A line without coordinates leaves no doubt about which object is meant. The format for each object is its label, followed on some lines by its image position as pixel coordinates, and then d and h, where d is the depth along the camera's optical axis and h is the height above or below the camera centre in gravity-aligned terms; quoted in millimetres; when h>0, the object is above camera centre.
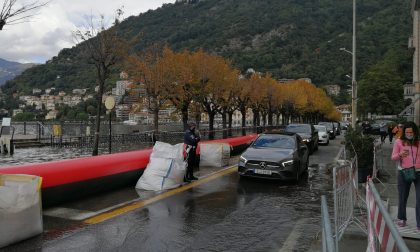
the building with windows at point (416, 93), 26266 +1335
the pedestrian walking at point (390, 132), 30669 -1300
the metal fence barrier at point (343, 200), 5418 -1256
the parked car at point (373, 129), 43125 -1575
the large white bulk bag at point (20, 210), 5656 -1323
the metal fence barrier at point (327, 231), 2500 -779
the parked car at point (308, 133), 21031 -954
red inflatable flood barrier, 7920 -1260
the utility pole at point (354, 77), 30567 +2921
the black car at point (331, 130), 37375 -1378
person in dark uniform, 11693 -857
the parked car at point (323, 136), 29062 -1495
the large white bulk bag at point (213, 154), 14812 -1398
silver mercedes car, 11562 -1266
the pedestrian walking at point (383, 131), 30012 -1342
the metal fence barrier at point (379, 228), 2596 -890
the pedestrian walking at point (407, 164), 6680 -794
